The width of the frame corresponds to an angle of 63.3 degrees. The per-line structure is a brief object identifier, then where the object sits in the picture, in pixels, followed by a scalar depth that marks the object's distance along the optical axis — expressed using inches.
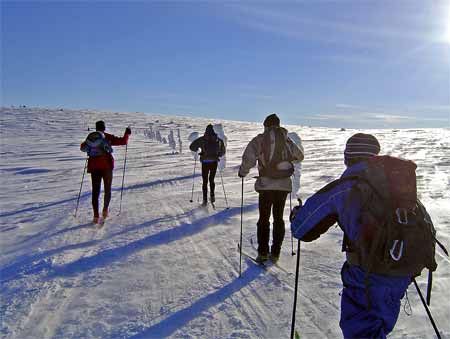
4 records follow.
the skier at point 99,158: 306.8
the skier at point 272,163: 213.2
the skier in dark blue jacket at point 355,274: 99.6
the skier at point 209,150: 370.9
